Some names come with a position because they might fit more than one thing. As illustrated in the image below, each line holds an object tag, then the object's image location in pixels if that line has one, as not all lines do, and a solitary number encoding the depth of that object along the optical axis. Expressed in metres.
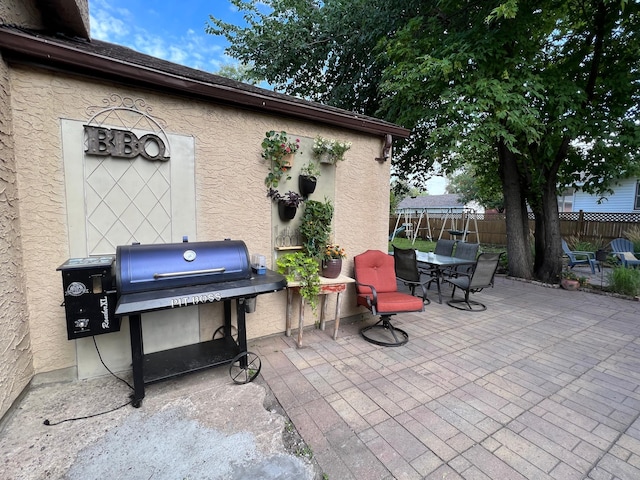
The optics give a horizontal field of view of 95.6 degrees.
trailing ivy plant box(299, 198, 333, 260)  3.77
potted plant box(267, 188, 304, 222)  3.56
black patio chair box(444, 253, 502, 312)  5.08
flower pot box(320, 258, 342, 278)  3.76
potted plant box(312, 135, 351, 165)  3.79
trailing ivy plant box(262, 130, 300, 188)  3.47
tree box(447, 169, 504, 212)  9.59
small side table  3.53
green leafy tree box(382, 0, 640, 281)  5.32
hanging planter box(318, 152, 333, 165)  3.89
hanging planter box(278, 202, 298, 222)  3.62
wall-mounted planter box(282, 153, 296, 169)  3.59
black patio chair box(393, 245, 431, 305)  4.61
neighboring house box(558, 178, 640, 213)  14.17
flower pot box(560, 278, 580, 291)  6.67
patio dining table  5.73
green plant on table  3.39
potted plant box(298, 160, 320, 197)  3.72
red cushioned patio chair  3.68
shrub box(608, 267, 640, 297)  5.98
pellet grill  2.31
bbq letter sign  2.64
